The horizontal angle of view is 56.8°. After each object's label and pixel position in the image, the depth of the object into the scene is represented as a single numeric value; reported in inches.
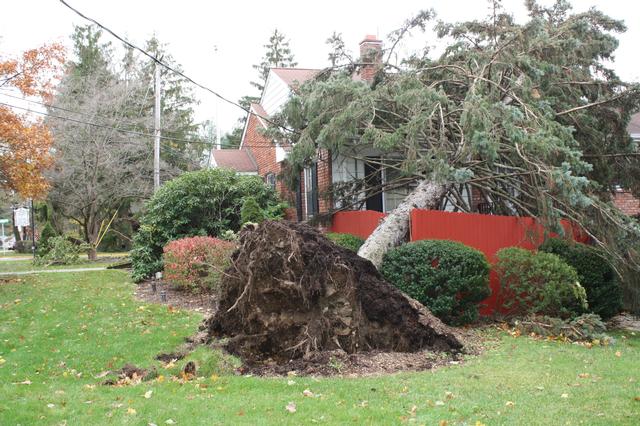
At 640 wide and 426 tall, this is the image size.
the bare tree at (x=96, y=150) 930.1
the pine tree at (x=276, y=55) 2214.6
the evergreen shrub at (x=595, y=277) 423.8
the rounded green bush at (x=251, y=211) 557.9
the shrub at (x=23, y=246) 1628.0
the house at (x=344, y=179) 559.8
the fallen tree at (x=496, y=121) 380.2
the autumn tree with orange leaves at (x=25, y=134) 581.0
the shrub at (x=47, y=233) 1148.6
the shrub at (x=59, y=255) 828.6
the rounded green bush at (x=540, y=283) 384.5
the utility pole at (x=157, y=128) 870.4
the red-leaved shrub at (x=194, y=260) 480.4
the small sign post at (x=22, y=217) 1353.8
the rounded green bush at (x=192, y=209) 612.1
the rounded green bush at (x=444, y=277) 377.4
